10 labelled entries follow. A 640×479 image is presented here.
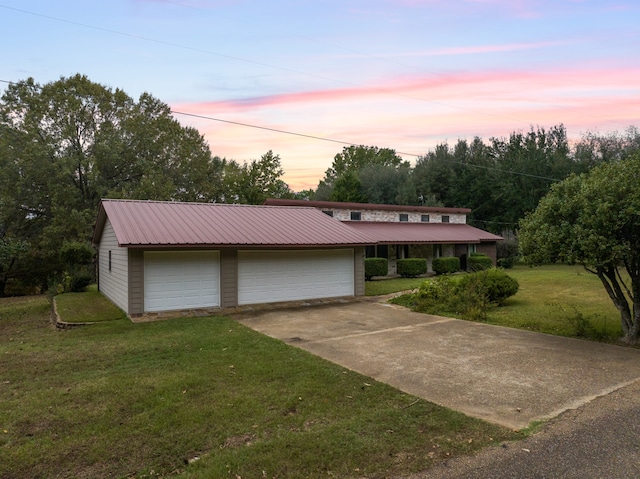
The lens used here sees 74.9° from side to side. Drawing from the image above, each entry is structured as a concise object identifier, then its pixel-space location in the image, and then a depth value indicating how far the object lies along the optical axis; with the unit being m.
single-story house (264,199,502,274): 23.38
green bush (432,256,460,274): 23.59
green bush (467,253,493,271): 24.73
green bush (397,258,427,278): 22.50
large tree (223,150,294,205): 44.12
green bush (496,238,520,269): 30.91
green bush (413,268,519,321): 11.63
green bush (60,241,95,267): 18.97
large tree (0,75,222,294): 25.97
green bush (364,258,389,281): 21.16
